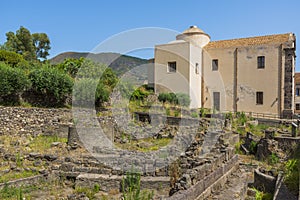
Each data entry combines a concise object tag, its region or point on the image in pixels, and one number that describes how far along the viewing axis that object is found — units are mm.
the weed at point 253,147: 11445
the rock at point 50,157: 9315
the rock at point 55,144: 11234
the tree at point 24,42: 35050
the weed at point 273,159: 9734
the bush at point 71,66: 23708
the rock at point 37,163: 8974
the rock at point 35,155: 9469
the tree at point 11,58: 21250
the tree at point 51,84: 15734
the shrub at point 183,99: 22672
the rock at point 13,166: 8508
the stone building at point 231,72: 23031
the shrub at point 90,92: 17500
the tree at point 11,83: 14172
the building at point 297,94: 38812
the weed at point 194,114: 18234
